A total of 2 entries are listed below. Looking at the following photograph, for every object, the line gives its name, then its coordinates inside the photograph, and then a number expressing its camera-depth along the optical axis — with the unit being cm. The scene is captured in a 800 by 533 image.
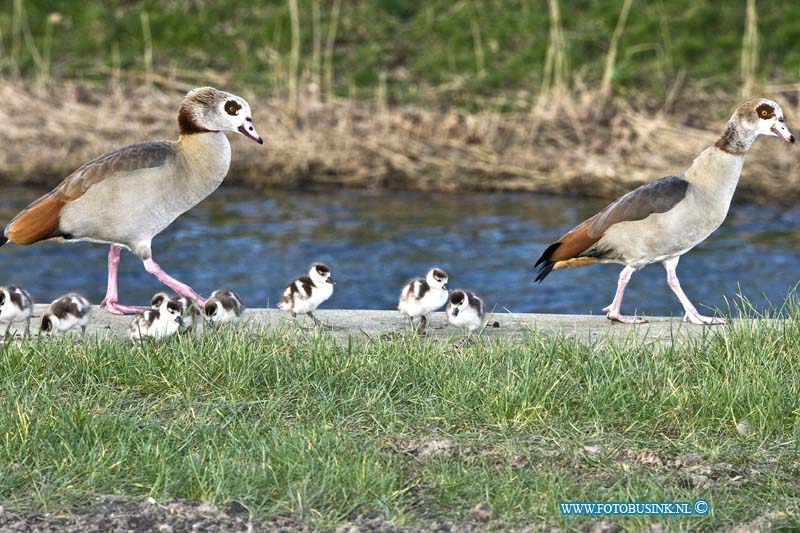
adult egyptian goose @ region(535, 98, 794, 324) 1844
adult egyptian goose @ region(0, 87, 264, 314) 1928
